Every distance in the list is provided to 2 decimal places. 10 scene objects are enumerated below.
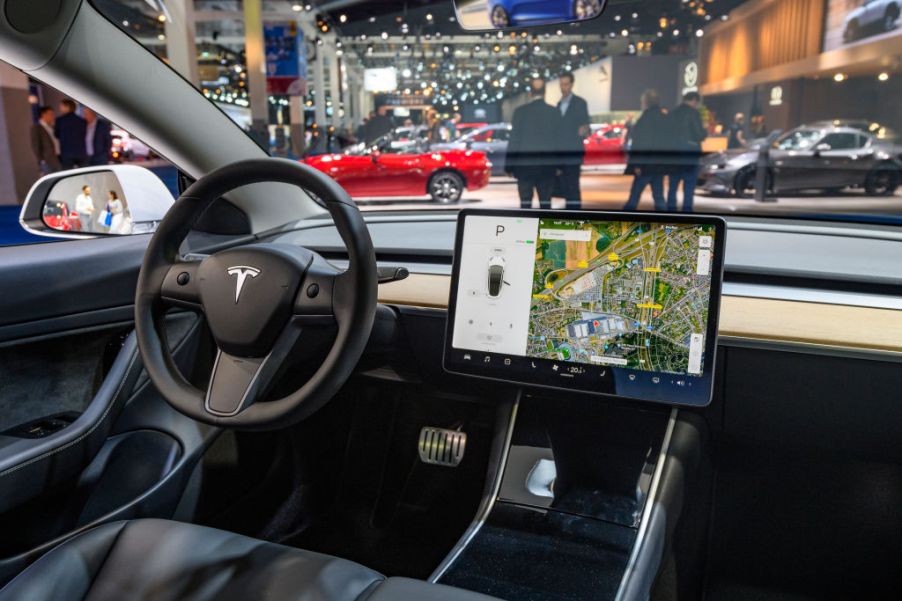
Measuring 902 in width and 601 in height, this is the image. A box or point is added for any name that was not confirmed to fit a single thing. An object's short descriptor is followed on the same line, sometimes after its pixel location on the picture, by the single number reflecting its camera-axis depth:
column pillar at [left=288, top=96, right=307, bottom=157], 6.04
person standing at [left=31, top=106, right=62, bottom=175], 2.85
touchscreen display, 1.60
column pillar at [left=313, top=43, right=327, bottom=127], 8.30
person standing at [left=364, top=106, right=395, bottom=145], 4.98
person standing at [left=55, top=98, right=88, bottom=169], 2.32
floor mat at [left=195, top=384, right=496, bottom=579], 2.29
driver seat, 1.08
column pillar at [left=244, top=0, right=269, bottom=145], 3.80
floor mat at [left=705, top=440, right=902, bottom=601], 1.88
